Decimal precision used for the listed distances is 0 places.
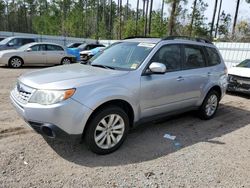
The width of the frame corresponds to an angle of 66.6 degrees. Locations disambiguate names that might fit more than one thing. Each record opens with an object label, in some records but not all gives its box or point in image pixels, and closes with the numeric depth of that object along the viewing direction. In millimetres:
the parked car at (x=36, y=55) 9720
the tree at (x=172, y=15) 14745
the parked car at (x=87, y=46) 14517
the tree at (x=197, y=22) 23634
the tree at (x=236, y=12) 21686
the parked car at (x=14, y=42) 11377
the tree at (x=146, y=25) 26660
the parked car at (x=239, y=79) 6410
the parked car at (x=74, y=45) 16093
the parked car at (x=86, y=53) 12837
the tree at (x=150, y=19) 26432
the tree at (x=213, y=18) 24599
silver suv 2494
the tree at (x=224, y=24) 27298
